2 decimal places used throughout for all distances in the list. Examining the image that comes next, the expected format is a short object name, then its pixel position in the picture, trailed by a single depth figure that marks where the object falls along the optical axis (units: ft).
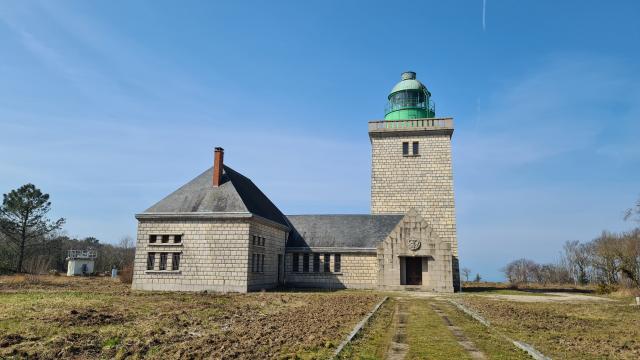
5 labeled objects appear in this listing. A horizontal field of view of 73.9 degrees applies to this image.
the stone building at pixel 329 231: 81.35
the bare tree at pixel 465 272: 193.59
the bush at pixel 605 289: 98.63
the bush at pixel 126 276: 105.60
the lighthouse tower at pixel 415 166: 111.55
